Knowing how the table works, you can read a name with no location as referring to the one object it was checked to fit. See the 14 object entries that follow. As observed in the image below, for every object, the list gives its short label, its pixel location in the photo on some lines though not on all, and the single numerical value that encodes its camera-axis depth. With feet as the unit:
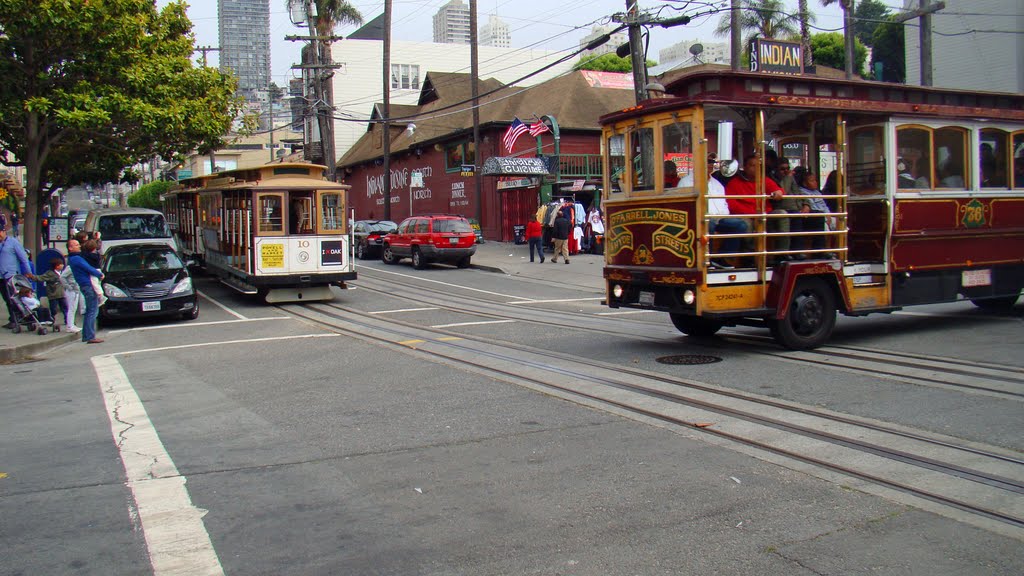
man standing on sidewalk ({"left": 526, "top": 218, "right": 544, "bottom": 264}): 87.42
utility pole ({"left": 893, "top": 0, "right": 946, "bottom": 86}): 69.51
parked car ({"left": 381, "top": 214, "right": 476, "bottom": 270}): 87.25
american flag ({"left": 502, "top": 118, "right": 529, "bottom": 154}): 100.53
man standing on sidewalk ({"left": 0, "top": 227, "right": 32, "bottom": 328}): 44.55
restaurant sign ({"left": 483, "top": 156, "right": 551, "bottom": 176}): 95.20
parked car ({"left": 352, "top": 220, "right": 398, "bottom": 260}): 104.63
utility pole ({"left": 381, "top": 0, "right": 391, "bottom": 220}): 120.37
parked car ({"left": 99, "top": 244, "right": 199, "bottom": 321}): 49.11
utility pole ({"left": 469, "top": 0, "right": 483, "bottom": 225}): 106.73
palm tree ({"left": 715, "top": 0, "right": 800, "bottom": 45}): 123.95
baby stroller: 44.50
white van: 67.92
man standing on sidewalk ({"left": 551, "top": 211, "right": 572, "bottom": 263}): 84.33
